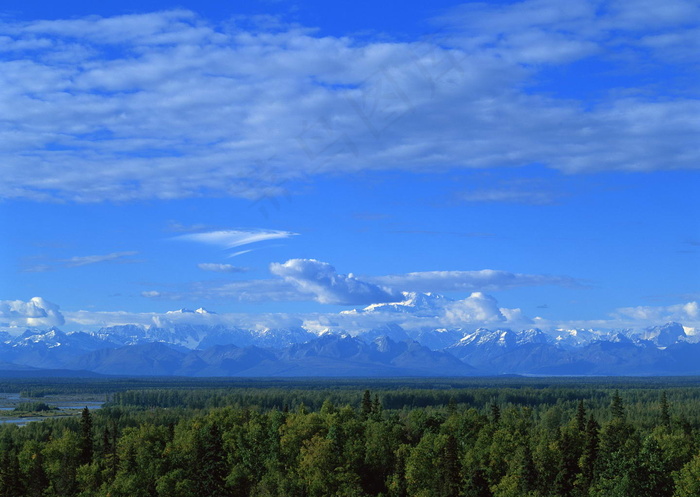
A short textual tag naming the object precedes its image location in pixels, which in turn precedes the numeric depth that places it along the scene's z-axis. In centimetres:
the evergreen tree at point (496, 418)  19386
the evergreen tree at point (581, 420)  17750
